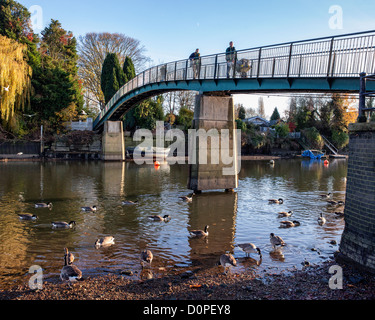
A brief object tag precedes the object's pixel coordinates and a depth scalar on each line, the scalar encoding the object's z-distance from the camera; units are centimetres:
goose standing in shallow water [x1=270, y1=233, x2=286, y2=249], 1245
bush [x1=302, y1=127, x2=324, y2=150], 6912
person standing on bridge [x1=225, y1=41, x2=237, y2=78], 2242
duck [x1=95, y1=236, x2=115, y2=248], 1239
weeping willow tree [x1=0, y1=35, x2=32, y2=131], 4215
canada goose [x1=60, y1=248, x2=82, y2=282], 927
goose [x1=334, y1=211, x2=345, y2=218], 1765
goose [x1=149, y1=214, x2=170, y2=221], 1623
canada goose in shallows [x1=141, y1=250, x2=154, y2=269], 1056
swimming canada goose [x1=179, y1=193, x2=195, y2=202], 2085
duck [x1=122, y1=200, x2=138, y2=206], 1973
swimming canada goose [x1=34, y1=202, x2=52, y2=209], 1845
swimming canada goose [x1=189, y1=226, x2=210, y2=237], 1371
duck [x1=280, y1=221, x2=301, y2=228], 1559
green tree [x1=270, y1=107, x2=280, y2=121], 9456
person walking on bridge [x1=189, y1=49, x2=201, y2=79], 2562
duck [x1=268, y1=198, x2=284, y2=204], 2106
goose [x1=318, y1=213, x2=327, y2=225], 1605
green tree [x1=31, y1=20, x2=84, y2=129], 5244
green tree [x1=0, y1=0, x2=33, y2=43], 5168
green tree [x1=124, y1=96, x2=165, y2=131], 5928
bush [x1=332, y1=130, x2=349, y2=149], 7088
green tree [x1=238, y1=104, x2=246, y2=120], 8414
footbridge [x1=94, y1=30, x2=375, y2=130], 1559
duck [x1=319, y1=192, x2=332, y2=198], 2322
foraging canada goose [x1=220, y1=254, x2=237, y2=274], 1045
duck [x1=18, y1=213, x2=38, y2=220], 1599
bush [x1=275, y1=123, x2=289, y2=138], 6894
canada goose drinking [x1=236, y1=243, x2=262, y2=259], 1158
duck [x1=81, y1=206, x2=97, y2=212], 1791
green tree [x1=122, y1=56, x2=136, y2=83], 6188
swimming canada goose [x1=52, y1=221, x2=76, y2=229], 1464
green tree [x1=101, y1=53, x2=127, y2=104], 5900
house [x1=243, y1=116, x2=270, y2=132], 7929
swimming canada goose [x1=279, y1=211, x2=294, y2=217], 1756
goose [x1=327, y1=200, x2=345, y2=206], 2061
